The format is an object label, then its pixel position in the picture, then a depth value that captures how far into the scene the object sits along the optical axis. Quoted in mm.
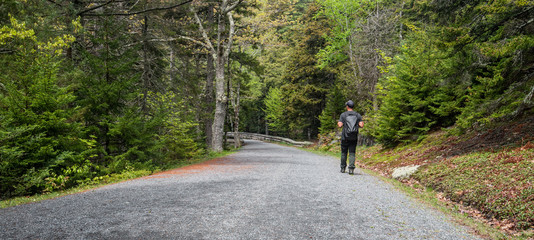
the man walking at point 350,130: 7551
